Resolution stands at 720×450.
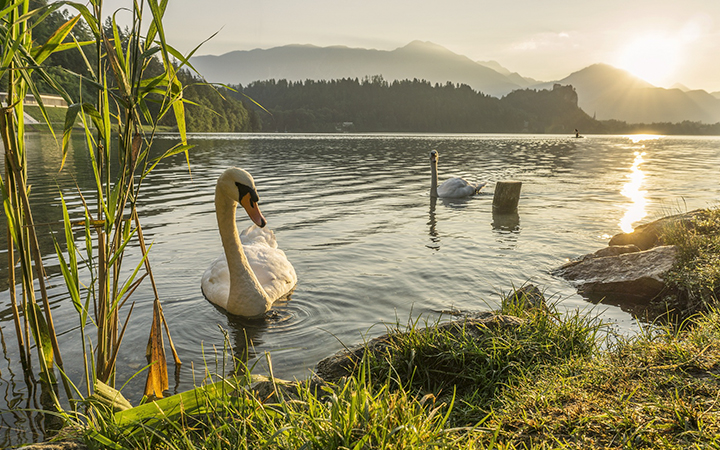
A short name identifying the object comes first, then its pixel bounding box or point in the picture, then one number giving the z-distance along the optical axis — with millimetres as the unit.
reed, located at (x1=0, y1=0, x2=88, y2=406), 2344
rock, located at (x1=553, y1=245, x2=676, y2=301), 6008
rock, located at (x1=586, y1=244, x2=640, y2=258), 7715
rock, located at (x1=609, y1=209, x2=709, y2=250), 7436
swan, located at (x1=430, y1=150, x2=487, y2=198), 15695
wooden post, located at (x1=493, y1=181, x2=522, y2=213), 13078
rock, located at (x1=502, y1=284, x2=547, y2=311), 4411
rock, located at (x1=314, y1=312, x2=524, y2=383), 3689
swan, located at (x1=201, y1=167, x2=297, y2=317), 5070
